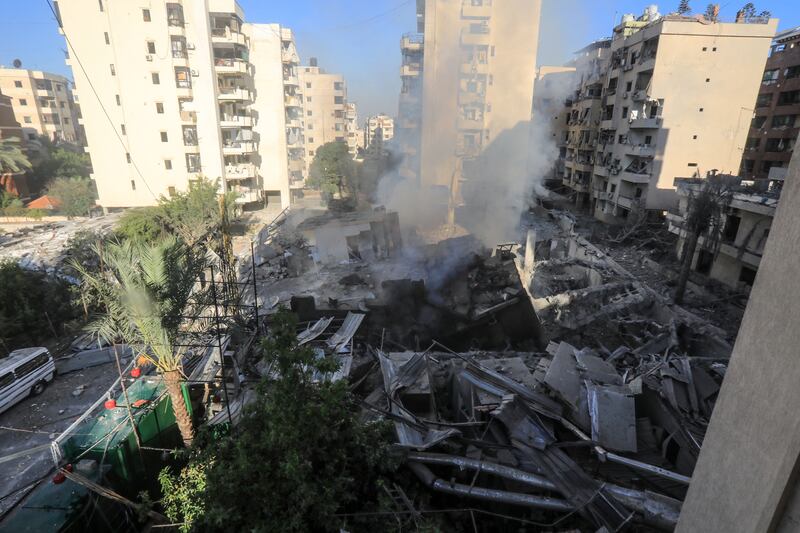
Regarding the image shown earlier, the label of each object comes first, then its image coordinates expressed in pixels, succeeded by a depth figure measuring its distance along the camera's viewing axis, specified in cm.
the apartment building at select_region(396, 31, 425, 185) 3022
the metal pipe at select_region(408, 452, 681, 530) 431
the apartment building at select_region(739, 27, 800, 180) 2655
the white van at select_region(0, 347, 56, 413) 1007
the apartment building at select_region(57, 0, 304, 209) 2472
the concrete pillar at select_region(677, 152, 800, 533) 195
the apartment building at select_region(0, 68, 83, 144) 4150
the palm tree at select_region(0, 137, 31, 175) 2545
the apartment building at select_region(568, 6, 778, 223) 2267
